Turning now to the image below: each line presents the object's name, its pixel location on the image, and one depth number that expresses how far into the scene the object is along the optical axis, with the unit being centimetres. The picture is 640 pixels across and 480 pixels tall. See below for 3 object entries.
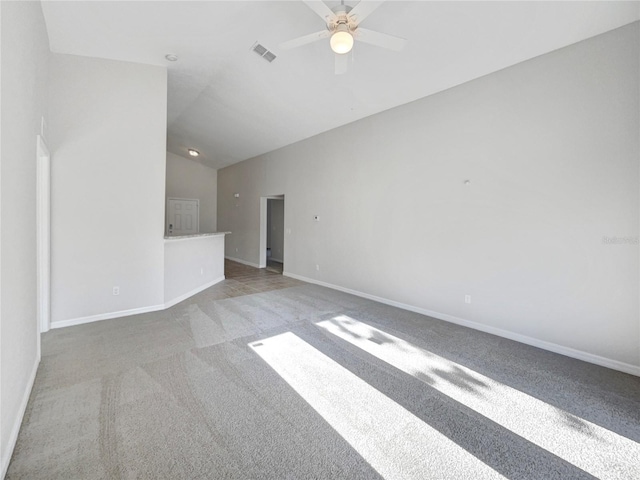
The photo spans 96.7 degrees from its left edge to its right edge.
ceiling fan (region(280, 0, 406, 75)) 213
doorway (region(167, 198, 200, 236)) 888
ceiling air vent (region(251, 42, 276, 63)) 351
